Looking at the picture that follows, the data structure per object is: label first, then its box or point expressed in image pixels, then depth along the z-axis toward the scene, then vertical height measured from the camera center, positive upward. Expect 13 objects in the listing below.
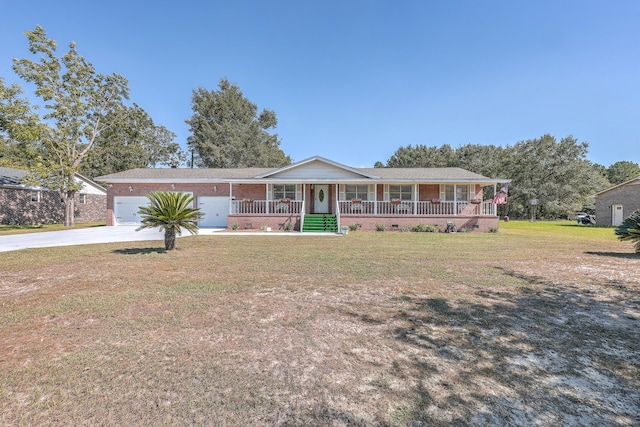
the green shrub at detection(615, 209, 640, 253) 9.21 -0.50
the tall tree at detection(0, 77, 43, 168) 19.80 +6.79
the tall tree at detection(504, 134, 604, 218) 36.19 +5.30
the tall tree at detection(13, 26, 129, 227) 20.52 +8.63
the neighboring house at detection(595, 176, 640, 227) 25.36 +1.16
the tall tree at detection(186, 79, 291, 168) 37.09 +11.26
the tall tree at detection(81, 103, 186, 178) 25.27 +7.84
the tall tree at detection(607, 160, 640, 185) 67.32 +10.94
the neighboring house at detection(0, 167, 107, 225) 21.86 +1.02
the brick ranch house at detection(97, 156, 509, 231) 18.11 +1.33
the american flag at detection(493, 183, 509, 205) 17.78 +1.11
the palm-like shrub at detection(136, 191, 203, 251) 9.09 +0.04
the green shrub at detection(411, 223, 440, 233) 17.34 -0.83
